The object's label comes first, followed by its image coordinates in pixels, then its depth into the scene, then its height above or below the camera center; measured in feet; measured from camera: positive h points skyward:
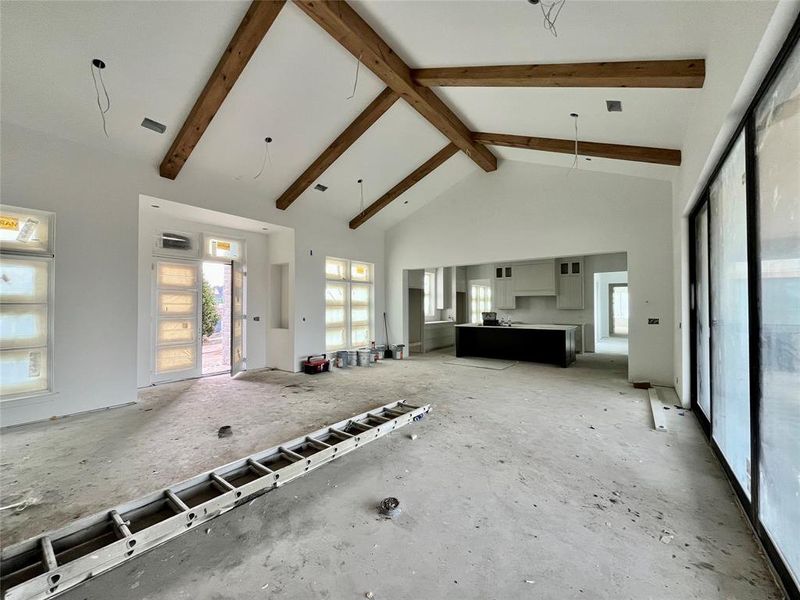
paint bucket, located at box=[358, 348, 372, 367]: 25.29 -4.13
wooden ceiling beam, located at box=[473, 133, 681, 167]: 14.80 +7.83
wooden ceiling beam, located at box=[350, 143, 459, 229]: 22.25 +8.74
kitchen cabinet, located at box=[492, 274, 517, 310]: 34.32 +0.97
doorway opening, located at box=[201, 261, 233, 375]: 22.91 -1.63
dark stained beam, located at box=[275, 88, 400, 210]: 16.17 +8.66
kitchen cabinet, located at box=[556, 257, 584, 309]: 31.17 +1.83
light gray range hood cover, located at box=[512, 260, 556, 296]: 31.73 +2.39
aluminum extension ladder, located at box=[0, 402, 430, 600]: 5.15 -4.16
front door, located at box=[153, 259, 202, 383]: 19.02 -0.93
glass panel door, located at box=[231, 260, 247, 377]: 22.02 -0.86
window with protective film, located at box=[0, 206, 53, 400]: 12.55 +0.11
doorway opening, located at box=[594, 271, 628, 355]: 35.94 -1.44
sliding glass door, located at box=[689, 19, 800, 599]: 4.94 -0.19
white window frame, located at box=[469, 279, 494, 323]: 39.70 +0.31
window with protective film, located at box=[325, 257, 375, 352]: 25.96 -0.01
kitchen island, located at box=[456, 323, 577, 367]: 24.09 -3.04
